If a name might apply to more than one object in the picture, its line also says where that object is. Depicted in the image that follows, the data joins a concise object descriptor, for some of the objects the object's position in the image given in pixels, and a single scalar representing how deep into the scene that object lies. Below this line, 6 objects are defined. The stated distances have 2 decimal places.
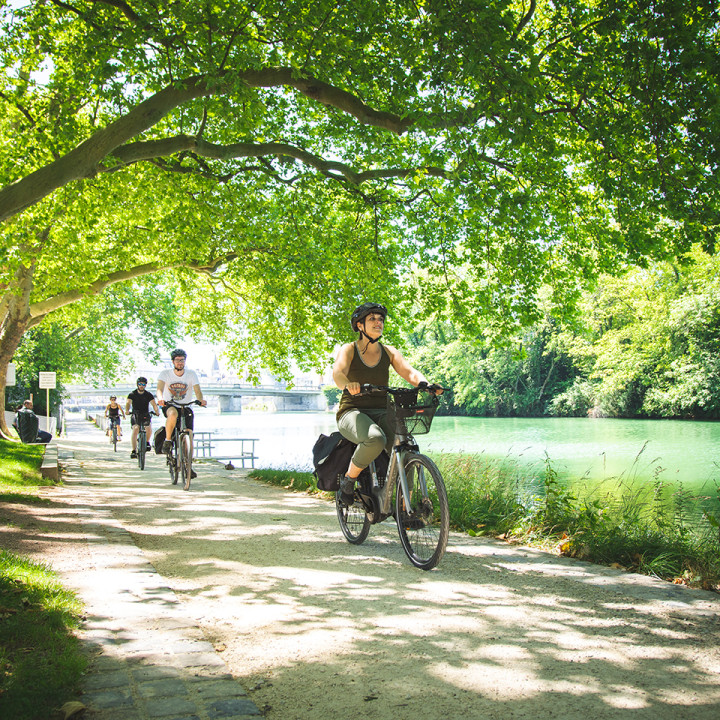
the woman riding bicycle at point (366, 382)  5.58
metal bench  21.12
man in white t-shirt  10.85
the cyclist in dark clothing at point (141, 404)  14.68
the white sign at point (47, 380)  26.52
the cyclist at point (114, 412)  24.27
